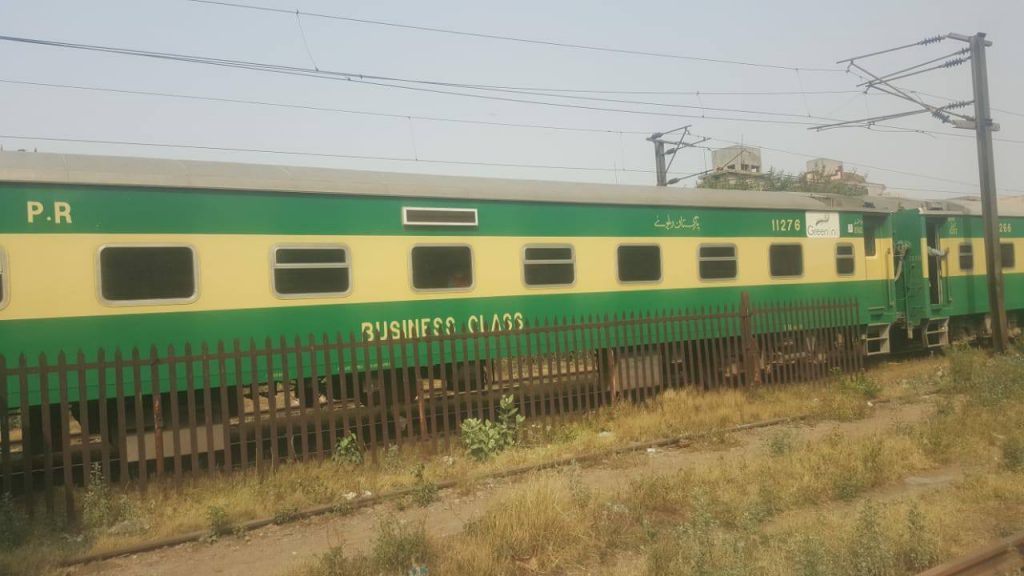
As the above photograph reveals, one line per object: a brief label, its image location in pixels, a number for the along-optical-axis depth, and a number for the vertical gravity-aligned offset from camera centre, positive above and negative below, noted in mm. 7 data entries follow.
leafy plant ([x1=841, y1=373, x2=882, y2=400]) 11852 -1899
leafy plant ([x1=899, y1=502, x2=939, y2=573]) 4914 -1900
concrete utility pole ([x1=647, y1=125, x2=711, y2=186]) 29703 +5191
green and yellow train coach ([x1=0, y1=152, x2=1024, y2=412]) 7609 +600
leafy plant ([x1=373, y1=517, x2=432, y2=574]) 5090 -1764
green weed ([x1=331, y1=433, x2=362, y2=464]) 8023 -1662
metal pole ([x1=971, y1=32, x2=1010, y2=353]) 15930 +1676
